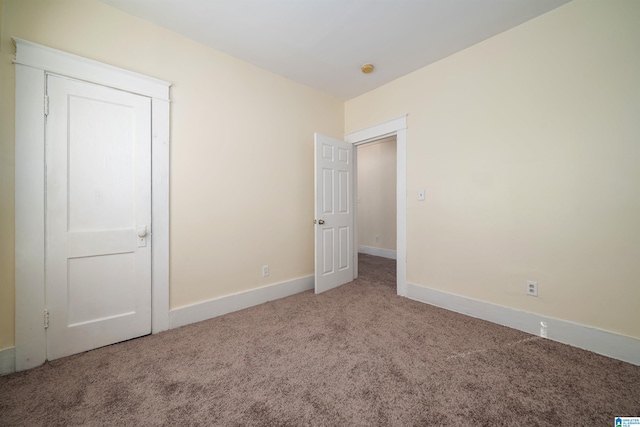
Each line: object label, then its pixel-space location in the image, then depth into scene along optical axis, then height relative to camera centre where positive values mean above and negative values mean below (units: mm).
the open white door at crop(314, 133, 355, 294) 2994 +30
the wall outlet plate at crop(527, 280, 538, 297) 2019 -640
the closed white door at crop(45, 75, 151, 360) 1688 -1
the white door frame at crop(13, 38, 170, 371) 1574 +202
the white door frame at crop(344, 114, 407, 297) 2891 +251
